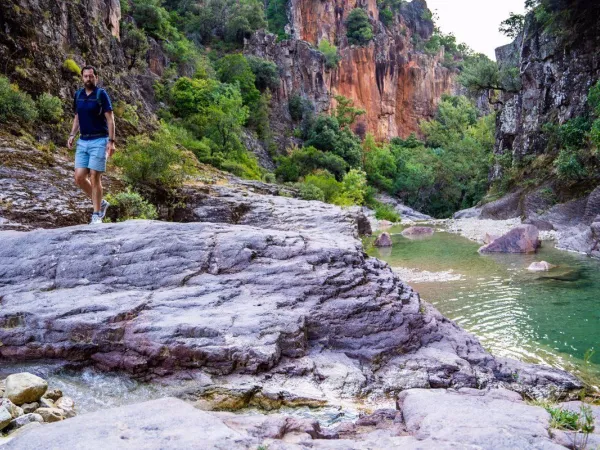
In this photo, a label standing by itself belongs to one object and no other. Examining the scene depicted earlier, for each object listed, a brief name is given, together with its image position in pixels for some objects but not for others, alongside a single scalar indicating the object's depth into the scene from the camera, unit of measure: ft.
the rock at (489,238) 63.57
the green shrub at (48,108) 41.39
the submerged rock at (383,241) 72.87
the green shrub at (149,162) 36.91
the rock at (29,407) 11.36
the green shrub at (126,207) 31.45
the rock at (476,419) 9.84
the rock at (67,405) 11.98
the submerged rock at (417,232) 91.26
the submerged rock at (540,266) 44.55
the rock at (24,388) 11.61
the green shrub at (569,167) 77.05
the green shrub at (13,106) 37.17
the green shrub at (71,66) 51.30
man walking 22.89
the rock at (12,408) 10.75
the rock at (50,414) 11.21
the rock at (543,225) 74.64
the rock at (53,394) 12.46
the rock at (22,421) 10.38
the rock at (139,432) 8.69
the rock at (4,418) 10.18
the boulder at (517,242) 56.32
